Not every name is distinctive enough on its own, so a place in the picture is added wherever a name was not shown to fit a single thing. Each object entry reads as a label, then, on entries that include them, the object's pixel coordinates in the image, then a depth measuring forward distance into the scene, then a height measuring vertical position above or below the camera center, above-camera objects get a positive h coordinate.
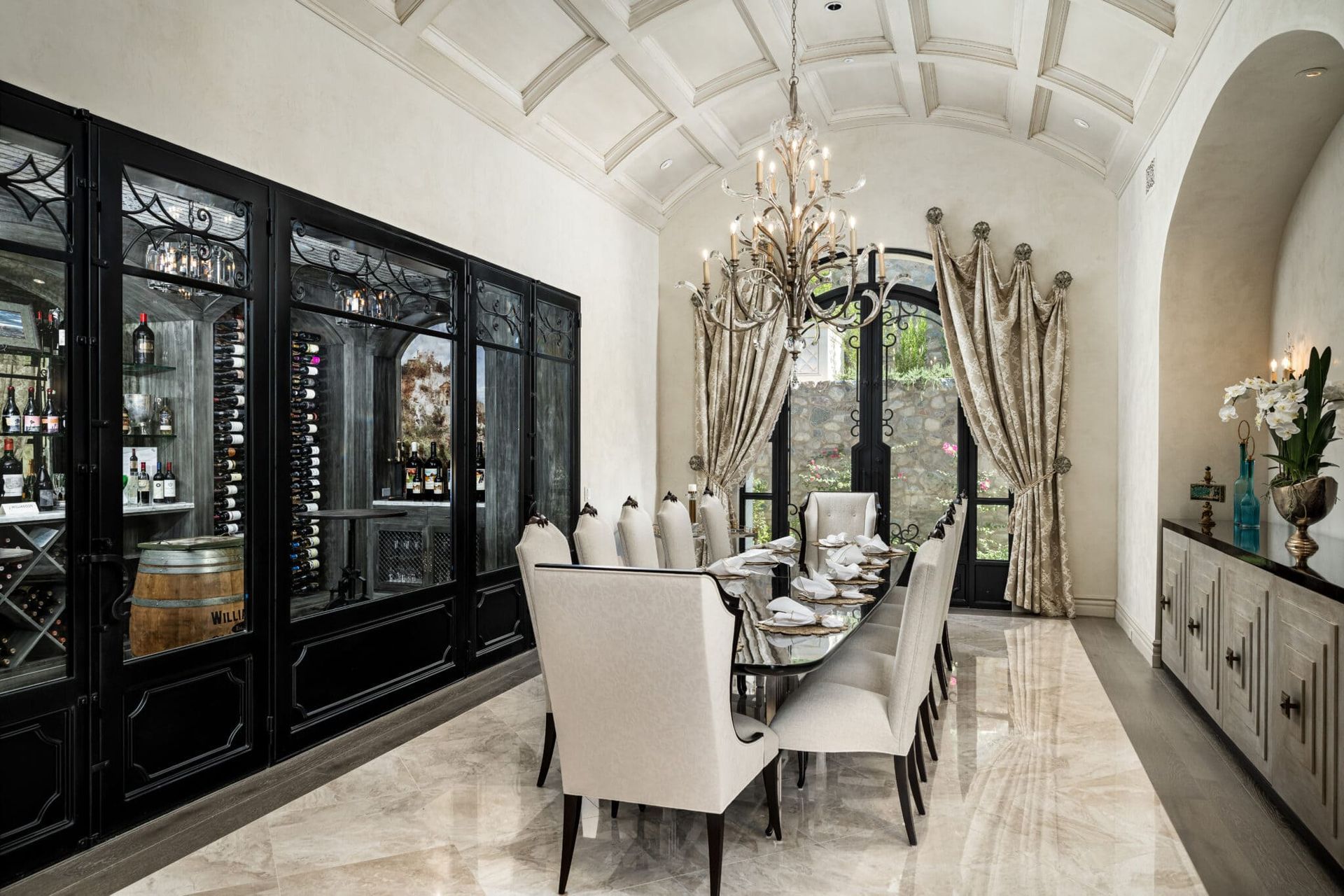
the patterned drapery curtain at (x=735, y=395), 7.32 +0.43
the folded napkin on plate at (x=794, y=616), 3.05 -0.59
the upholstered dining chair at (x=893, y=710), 2.80 -0.86
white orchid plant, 3.26 +0.09
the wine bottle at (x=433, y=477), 4.62 -0.16
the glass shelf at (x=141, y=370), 3.01 +0.27
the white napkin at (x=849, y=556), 4.25 -0.53
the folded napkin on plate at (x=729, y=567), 4.09 -0.57
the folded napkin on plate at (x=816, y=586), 3.49 -0.56
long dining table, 2.60 -0.63
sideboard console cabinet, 2.70 -0.79
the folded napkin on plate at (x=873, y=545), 4.77 -0.54
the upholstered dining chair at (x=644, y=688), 2.30 -0.66
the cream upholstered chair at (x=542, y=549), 3.20 -0.38
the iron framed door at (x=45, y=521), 2.65 -0.22
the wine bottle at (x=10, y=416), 2.67 +0.10
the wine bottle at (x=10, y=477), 2.65 -0.08
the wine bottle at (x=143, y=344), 3.05 +0.36
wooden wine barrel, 3.09 -0.53
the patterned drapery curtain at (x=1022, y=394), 6.58 +0.39
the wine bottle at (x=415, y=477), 4.50 -0.15
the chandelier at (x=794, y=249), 3.94 +0.90
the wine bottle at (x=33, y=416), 2.72 +0.10
